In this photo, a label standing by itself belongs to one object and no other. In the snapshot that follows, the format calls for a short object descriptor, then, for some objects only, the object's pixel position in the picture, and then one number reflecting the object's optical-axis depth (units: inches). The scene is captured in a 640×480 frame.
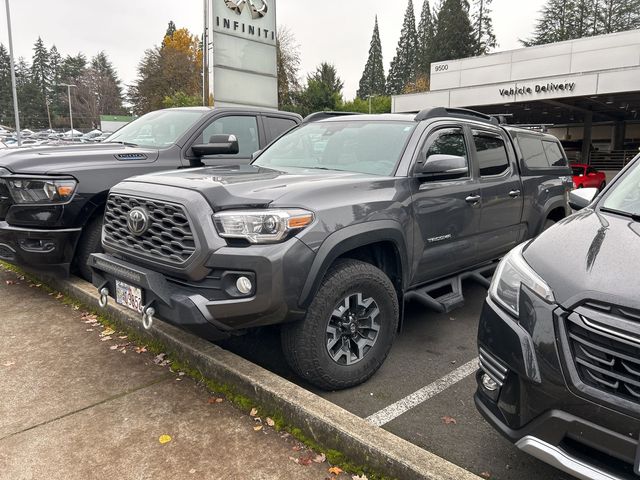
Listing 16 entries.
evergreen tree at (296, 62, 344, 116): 1669.5
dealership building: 860.6
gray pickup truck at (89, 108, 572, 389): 109.0
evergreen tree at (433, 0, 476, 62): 2221.9
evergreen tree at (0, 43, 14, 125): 3326.8
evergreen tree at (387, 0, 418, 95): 2778.1
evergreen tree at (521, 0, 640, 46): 1891.0
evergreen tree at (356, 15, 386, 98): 2977.4
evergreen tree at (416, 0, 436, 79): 2375.7
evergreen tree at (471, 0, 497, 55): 2274.9
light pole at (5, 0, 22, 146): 764.0
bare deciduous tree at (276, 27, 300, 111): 1728.6
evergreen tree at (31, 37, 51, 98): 3710.6
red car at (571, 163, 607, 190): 735.1
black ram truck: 175.2
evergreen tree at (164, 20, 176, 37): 3489.2
